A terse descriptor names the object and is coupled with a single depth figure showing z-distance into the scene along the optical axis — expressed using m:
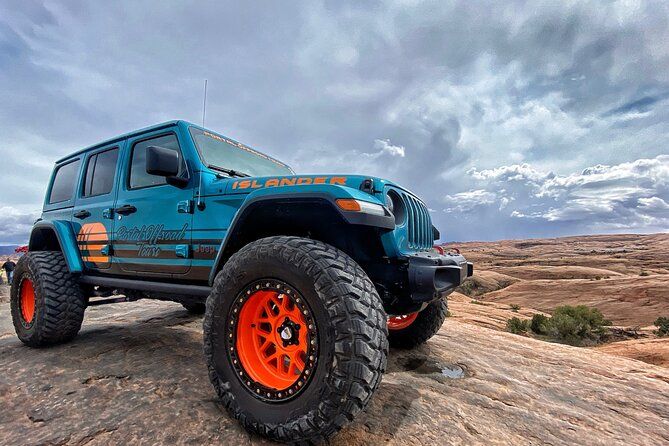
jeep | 1.75
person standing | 11.41
